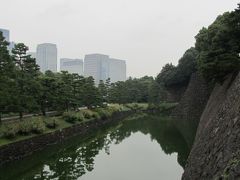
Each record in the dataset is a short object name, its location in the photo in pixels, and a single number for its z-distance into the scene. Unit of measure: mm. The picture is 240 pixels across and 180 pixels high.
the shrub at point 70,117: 23071
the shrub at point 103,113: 31146
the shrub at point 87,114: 27134
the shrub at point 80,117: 24203
